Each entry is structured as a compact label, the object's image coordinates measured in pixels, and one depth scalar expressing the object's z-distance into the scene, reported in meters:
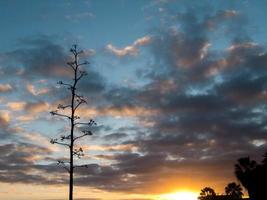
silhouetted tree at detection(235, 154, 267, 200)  64.75
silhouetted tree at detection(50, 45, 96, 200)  21.89
